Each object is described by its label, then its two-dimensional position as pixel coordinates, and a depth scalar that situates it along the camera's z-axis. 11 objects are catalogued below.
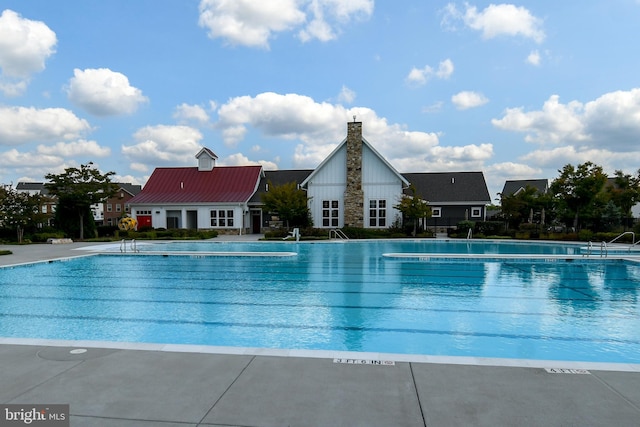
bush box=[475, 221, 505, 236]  30.23
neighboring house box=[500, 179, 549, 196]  50.84
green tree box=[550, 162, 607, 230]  27.44
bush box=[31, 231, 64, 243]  28.17
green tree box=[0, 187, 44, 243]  26.72
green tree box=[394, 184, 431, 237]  29.10
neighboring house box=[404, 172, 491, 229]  33.31
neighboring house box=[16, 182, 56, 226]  78.19
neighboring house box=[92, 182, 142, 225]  63.21
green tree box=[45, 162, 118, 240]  29.55
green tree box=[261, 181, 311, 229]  30.48
